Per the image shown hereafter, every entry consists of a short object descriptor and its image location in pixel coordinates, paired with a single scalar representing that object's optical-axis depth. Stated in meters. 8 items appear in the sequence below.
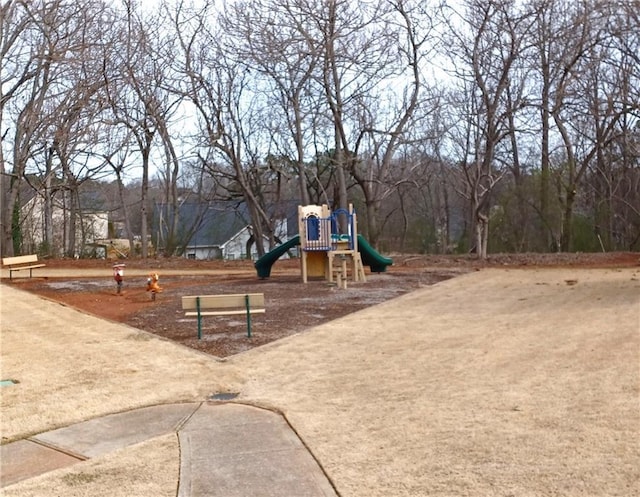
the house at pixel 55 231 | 31.86
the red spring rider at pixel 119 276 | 15.00
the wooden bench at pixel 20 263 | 19.68
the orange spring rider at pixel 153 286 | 14.28
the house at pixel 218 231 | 45.27
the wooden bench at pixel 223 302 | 9.62
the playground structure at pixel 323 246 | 17.05
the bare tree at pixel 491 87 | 23.08
